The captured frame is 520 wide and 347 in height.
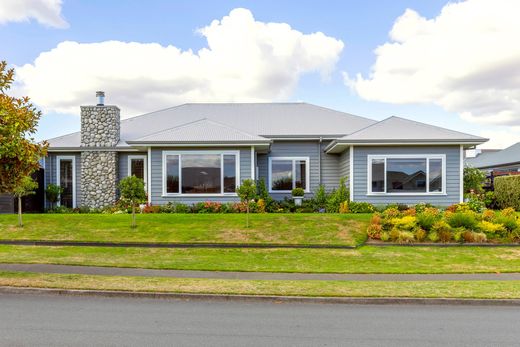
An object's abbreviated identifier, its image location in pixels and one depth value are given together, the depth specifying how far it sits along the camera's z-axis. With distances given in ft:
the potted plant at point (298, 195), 70.54
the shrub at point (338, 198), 65.41
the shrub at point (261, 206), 64.44
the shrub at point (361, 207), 63.21
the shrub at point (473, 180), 72.49
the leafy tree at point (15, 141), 31.91
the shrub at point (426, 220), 50.21
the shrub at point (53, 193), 72.90
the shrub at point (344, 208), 63.26
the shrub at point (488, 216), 52.94
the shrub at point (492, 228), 49.49
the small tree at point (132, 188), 51.65
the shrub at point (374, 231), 49.62
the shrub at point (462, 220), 50.75
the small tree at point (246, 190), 53.57
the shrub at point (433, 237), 48.49
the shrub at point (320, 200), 69.41
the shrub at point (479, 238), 48.40
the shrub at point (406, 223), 50.14
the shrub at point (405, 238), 48.26
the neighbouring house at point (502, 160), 126.93
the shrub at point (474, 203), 63.72
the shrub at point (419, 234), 48.88
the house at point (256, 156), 65.36
